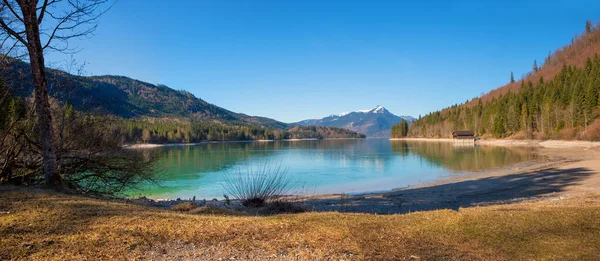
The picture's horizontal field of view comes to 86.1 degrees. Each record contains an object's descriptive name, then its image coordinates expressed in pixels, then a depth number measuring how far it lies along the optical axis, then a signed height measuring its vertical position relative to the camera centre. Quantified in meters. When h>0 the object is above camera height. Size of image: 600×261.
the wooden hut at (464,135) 119.62 +0.38
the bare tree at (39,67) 9.91 +2.36
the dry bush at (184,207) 9.78 -2.12
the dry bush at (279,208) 11.20 -2.56
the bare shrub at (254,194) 13.19 -2.62
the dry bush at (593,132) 60.92 +0.53
